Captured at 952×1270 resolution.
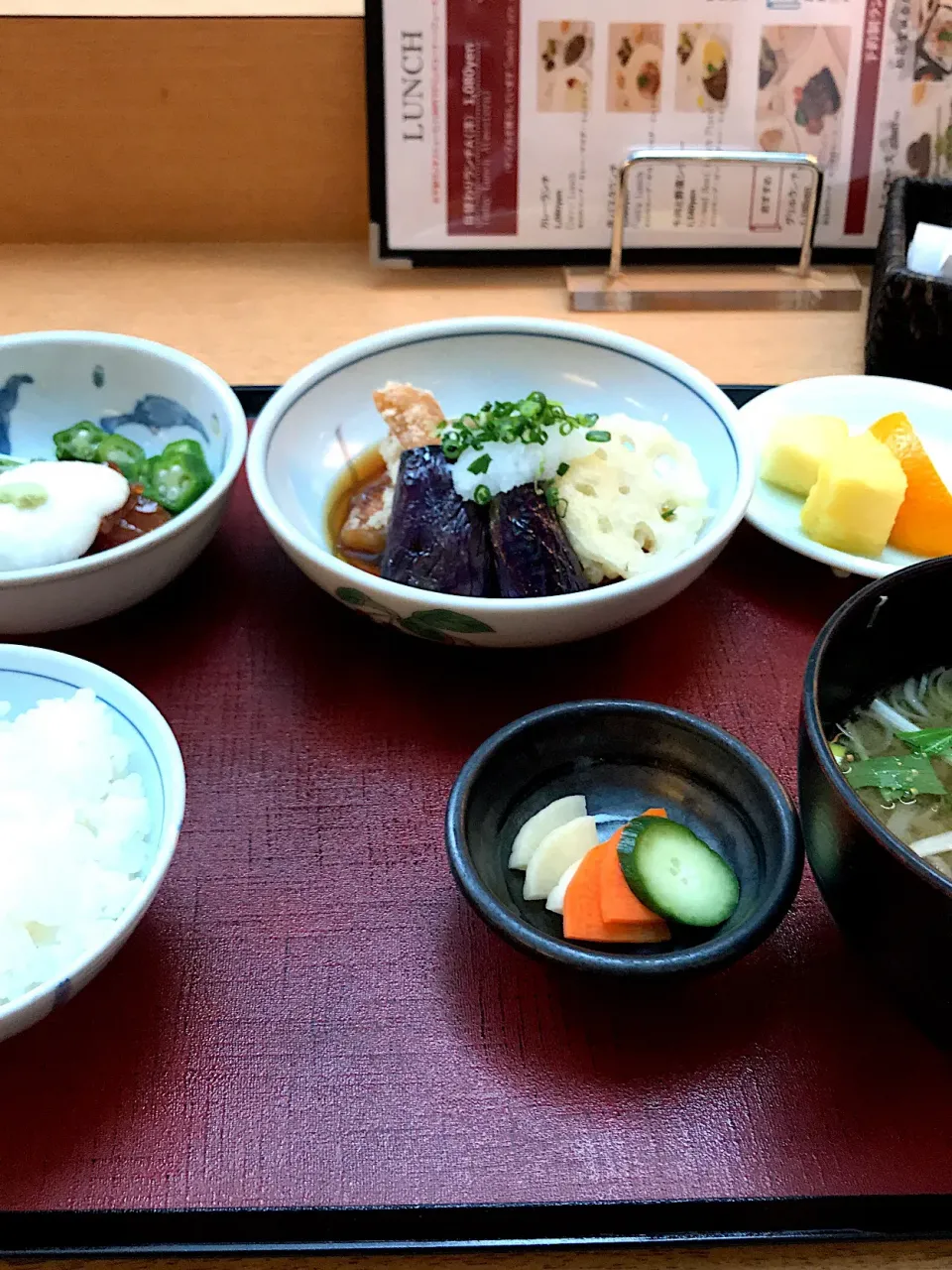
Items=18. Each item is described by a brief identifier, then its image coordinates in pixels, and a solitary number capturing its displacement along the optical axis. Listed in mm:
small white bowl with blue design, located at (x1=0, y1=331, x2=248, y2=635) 329
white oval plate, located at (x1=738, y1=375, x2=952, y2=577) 350
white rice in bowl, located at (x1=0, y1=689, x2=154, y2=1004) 203
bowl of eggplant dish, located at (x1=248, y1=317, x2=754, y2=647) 263
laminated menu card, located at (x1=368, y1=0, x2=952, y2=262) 426
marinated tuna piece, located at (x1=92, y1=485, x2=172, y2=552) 285
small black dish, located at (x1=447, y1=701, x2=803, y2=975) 198
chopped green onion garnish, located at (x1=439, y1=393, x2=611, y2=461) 282
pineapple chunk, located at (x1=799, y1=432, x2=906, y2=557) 295
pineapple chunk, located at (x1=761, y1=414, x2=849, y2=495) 319
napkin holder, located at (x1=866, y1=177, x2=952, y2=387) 359
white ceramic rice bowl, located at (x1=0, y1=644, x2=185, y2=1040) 188
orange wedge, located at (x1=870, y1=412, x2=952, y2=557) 302
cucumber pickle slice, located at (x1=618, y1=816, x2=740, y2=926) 206
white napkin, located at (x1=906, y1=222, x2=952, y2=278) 371
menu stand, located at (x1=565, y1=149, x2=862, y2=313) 447
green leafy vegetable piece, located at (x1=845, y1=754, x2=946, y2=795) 215
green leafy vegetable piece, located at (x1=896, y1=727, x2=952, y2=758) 222
